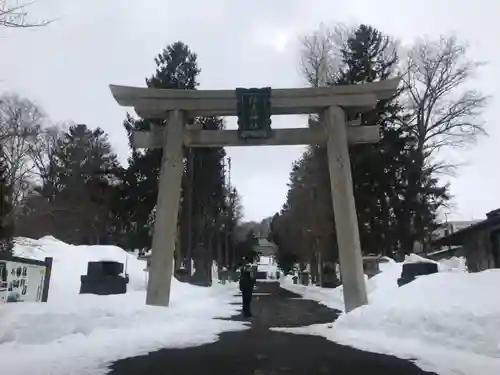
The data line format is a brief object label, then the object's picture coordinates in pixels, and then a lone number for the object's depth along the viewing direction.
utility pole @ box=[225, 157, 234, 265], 62.10
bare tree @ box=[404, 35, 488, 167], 36.28
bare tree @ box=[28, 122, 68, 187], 44.48
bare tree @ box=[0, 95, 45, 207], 31.11
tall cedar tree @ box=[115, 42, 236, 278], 42.84
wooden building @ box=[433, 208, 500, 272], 22.41
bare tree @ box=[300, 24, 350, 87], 38.56
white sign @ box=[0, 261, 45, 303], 13.29
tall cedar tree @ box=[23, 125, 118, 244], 46.75
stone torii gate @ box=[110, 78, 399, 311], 18.94
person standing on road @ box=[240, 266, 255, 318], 19.60
